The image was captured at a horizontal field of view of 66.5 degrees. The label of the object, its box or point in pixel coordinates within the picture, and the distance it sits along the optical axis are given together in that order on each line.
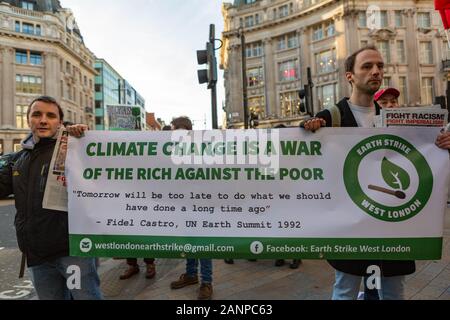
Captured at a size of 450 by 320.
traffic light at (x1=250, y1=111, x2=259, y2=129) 22.49
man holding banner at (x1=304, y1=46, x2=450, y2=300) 2.39
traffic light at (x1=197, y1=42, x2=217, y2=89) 6.58
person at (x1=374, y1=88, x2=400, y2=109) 3.75
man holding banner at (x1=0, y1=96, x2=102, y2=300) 2.49
